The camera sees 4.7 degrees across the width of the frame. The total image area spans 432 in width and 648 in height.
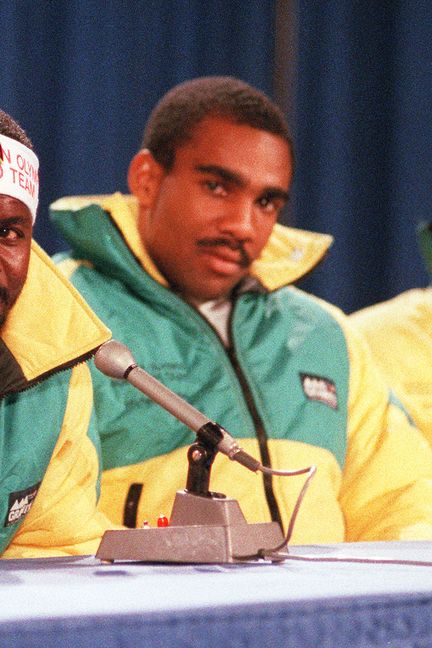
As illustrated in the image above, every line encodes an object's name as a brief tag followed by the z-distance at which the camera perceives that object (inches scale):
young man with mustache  204.0
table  129.4
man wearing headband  193.1
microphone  187.6
